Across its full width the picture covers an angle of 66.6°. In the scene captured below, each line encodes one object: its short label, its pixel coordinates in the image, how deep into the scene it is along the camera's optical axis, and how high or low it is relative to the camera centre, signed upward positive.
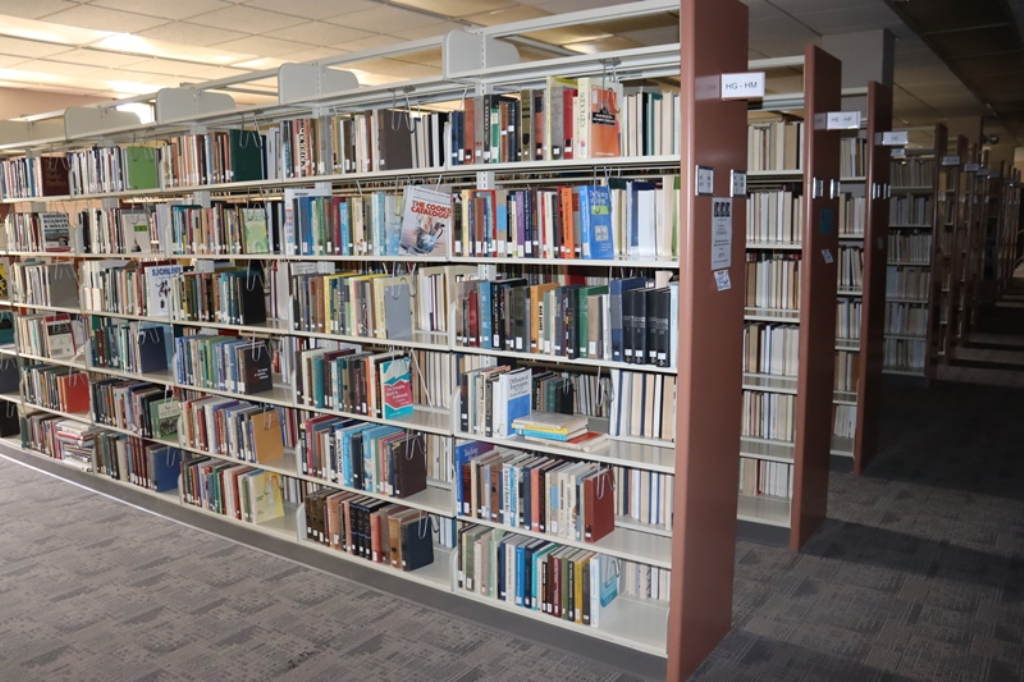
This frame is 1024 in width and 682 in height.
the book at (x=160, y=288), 4.80 -0.22
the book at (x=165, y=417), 4.92 -1.04
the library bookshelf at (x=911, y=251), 7.68 -0.12
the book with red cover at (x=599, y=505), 3.12 -1.05
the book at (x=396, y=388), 3.74 -0.68
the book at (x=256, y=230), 4.32 +0.11
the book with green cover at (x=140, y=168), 4.96 +0.54
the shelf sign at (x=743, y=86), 2.71 +0.55
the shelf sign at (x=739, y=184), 3.05 +0.23
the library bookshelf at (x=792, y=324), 3.96 -0.46
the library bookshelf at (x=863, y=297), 4.88 -0.38
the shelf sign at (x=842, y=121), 3.84 +0.59
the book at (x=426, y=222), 3.47 +0.11
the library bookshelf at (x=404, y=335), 2.98 -0.44
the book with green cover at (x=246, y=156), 4.32 +0.53
